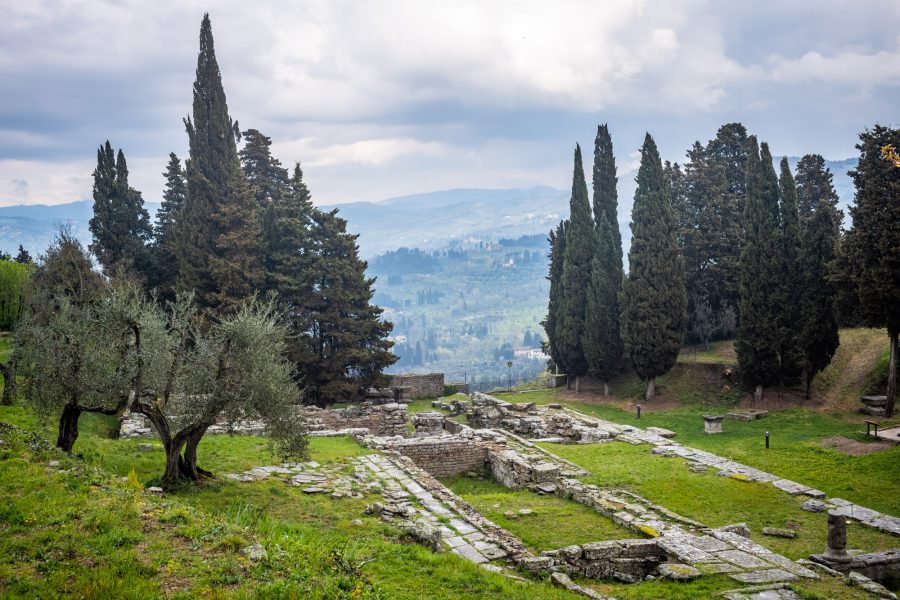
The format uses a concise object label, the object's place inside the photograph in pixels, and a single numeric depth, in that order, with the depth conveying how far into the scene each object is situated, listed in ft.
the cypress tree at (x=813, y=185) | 152.66
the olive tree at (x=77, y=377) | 51.21
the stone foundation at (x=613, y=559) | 41.75
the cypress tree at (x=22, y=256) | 194.33
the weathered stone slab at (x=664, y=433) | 87.15
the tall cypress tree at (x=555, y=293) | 146.92
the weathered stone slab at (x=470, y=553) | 40.14
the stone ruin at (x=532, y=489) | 40.65
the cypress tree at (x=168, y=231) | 141.08
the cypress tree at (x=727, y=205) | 136.56
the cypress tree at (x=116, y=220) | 147.64
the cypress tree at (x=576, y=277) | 135.64
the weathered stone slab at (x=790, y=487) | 56.59
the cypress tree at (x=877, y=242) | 85.40
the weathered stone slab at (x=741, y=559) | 39.27
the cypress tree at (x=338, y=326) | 123.54
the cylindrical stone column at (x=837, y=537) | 41.98
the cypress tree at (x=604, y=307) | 129.29
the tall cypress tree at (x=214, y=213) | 123.34
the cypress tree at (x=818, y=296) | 101.19
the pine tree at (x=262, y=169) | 168.76
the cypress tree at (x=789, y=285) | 104.01
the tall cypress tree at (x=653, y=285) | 116.78
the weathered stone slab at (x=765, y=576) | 36.83
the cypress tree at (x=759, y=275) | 105.81
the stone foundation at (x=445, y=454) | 73.97
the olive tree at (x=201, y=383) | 50.37
